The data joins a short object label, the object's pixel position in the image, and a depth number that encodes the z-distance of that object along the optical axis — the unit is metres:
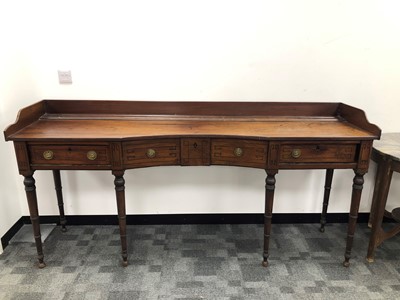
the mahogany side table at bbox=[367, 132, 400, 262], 1.79
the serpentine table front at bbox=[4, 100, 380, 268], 1.63
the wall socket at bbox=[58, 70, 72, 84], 2.02
